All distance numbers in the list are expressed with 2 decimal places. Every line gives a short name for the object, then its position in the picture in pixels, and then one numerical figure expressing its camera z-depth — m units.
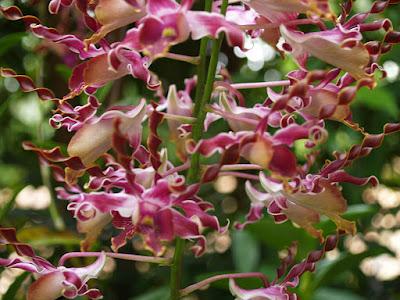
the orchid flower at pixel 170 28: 0.26
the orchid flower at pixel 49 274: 0.30
